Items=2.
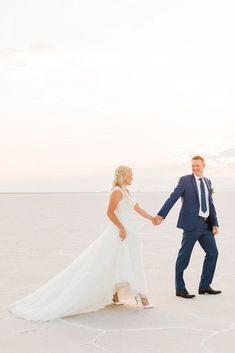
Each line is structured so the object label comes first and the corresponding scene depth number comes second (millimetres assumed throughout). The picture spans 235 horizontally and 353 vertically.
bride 4934
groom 5785
